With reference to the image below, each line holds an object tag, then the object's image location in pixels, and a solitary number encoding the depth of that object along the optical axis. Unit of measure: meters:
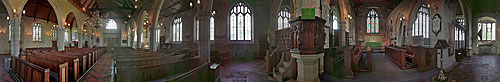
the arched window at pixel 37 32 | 18.59
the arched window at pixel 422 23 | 15.52
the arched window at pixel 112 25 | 23.31
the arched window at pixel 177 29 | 17.80
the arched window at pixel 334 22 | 17.28
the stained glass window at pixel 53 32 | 21.61
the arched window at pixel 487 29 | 14.70
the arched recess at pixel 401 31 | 18.22
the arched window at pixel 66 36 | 24.66
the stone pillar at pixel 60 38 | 13.71
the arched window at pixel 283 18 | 14.19
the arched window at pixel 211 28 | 14.36
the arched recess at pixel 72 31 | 23.88
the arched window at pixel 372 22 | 23.02
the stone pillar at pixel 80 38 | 17.39
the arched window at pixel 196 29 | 15.94
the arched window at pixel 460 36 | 12.55
